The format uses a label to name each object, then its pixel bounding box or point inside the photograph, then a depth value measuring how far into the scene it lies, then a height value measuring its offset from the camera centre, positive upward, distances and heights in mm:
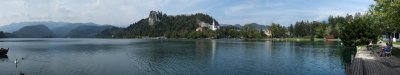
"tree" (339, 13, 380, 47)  88812 +413
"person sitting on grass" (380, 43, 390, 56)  50766 -2044
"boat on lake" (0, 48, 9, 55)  78000 -2901
